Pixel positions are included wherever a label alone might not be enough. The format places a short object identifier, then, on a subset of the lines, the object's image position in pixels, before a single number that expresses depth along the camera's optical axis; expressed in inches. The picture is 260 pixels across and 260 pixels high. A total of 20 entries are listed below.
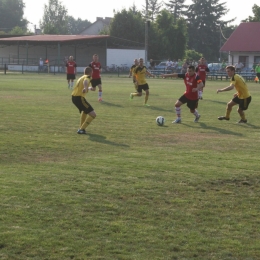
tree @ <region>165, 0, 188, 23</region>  4824.8
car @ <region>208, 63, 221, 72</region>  2503.2
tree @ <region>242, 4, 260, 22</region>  3243.1
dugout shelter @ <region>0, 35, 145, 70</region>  2770.7
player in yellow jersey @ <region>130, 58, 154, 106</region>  917.2
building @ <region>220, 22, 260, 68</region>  2694.4
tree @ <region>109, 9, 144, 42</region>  3326.8
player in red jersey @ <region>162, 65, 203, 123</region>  659.9
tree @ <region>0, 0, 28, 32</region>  6033.5
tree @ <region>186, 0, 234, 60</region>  4549.7
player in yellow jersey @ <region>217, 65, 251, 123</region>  665.0
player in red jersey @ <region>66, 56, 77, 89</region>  1272.1
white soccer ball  645.0
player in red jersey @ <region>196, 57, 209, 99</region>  1076.5
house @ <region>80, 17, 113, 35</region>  4655.5
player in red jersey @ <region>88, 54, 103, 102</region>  1008.9
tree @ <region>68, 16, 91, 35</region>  7647.6
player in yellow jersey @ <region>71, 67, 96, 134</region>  564.7
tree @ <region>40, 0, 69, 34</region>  5738.2
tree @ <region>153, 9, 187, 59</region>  3250.5
